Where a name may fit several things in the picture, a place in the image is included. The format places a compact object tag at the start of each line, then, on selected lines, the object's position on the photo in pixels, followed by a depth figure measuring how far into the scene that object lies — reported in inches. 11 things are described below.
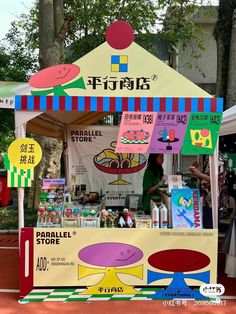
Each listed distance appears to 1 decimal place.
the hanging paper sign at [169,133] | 171.9
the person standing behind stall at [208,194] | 197.8
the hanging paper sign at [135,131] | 169.3
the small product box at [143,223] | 168.9
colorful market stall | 165.2
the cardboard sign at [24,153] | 164.6
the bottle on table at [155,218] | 169.8
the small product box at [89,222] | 169.9
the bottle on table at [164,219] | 170.2
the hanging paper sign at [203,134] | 168.7
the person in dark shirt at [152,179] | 213.2
